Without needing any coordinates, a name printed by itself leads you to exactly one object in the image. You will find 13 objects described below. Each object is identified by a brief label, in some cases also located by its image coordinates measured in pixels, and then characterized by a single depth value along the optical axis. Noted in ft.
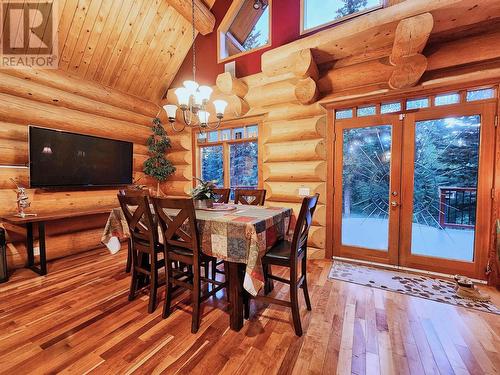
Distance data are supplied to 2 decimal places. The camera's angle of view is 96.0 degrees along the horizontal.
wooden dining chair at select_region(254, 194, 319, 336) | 5.84
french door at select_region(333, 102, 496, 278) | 8.72
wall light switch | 11.43
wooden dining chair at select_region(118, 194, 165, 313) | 6.64
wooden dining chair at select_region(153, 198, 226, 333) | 5.82
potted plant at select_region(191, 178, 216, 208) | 7.88
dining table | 5.44
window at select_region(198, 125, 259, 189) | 13.44
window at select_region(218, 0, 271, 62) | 12.94
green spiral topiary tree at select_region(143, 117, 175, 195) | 15.06
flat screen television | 10.35
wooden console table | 9.02
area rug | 7.43
